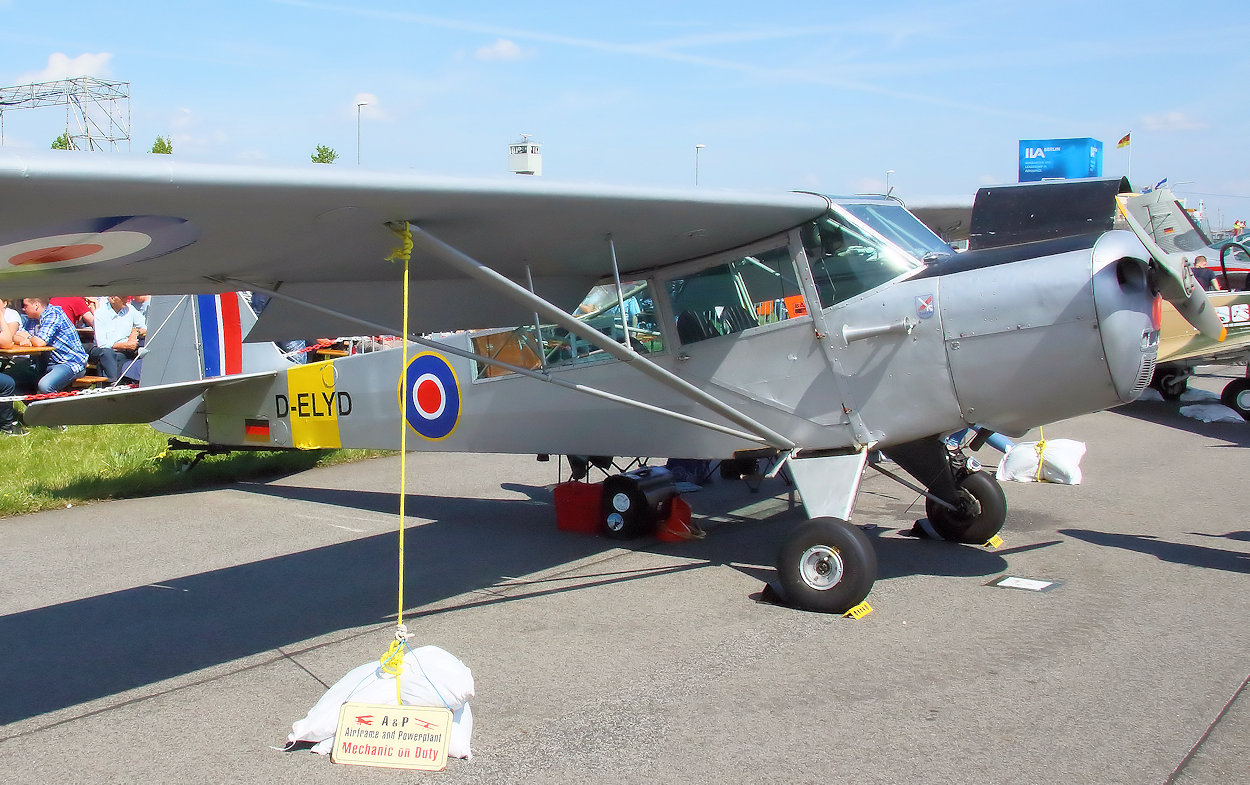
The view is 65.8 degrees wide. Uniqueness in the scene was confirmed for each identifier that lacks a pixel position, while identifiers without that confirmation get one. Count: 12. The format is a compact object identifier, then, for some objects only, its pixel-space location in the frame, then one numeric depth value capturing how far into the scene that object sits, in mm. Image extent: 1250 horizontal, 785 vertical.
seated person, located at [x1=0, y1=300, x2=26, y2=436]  11820
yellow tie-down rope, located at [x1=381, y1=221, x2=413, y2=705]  3736
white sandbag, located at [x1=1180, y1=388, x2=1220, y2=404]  14503
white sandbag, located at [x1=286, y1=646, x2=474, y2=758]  3684
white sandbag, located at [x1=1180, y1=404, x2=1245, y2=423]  12797
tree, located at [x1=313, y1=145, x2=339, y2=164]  54638
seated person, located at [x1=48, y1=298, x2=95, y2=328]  14727
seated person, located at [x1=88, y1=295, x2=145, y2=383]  13602
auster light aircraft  4020
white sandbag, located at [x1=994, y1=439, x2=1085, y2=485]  8912
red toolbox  7359
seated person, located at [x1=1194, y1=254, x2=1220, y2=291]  14426
